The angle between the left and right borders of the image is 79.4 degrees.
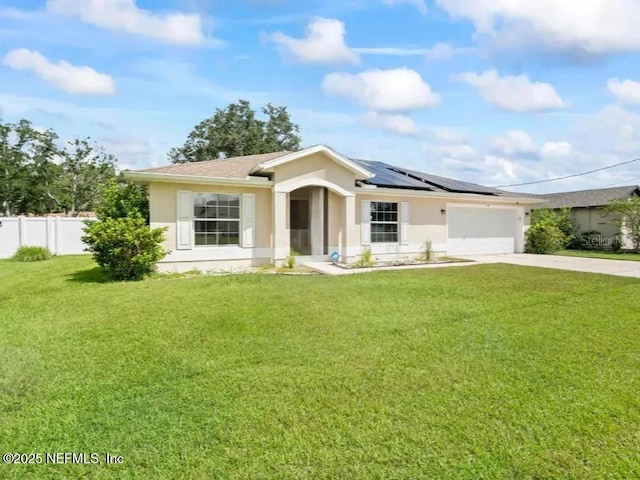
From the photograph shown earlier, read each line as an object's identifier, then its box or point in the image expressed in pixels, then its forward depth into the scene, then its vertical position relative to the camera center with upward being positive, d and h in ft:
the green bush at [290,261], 43.98 -3.74
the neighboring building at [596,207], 81.25 +4.92
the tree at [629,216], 71.97 +2.43
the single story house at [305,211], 41.11 +2.35
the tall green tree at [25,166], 109.40 +18.68
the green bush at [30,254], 58.08 -3.81
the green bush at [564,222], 79.00 +1.47
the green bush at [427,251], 55.57 -3.20
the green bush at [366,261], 47.82 -3.97
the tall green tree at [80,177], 116.57 +16.23
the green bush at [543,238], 66.64 -1.57
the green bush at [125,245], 35.22 -1.46
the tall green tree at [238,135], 113.39 +28.48
